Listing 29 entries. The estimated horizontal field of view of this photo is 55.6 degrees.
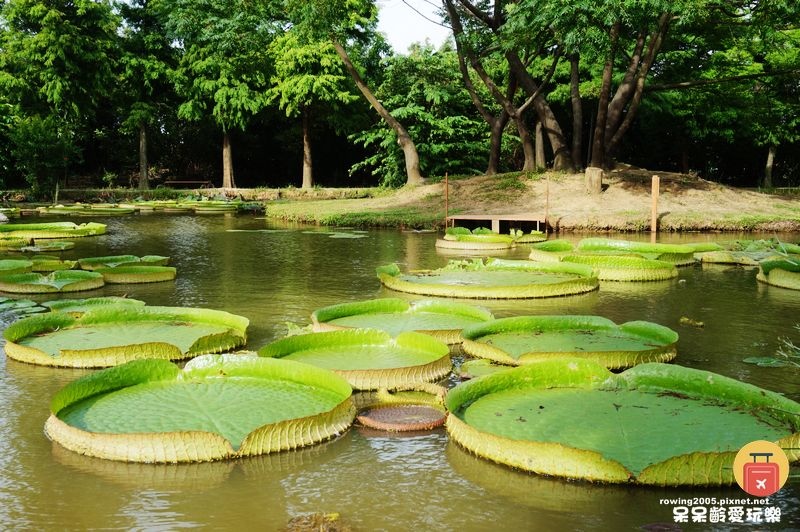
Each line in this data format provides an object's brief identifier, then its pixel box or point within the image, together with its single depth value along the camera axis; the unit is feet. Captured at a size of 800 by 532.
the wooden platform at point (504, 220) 55.57
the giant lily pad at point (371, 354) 15.51
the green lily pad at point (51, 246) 41.90
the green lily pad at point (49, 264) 31.19
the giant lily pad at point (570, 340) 16.80
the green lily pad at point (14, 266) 30.07
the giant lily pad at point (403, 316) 20.12
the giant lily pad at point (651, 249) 34.99
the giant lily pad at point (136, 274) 30.30
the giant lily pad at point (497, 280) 26.68
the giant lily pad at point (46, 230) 46.15
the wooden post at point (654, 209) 50.10
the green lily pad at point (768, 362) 17.72
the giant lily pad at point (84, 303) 22.07
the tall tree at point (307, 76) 93.35
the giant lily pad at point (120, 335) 17.44
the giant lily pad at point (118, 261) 31.55
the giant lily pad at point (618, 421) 11.12
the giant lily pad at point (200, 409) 12.12
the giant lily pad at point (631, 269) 31.24
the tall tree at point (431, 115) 91.30
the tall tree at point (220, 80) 97.76
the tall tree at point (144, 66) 100.99
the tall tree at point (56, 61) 94.27
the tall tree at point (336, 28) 70.44
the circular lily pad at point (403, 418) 13.70
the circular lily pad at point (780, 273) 29.05
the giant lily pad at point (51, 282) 27.22
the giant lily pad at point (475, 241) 42.70
